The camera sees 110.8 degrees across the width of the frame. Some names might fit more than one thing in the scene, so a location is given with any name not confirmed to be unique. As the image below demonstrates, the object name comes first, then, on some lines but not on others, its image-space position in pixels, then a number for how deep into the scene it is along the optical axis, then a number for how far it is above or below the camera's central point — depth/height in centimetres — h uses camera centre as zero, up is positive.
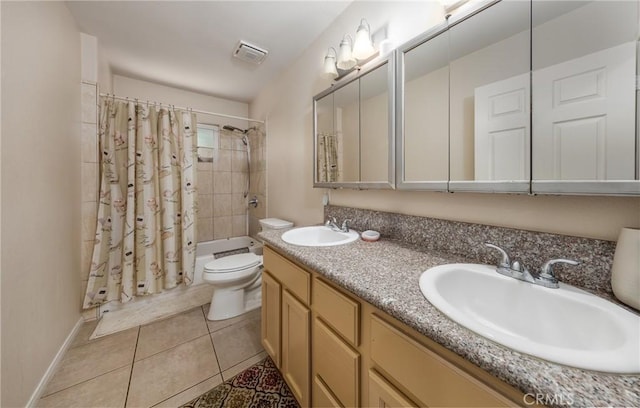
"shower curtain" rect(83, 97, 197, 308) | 183 -1
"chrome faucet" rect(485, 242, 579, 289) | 63 -23
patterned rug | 112 -103
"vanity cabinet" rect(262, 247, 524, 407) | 46 -45
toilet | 178 -67
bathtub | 175 -94
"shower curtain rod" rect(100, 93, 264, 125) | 188 +90
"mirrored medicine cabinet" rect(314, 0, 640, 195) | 60 +34
